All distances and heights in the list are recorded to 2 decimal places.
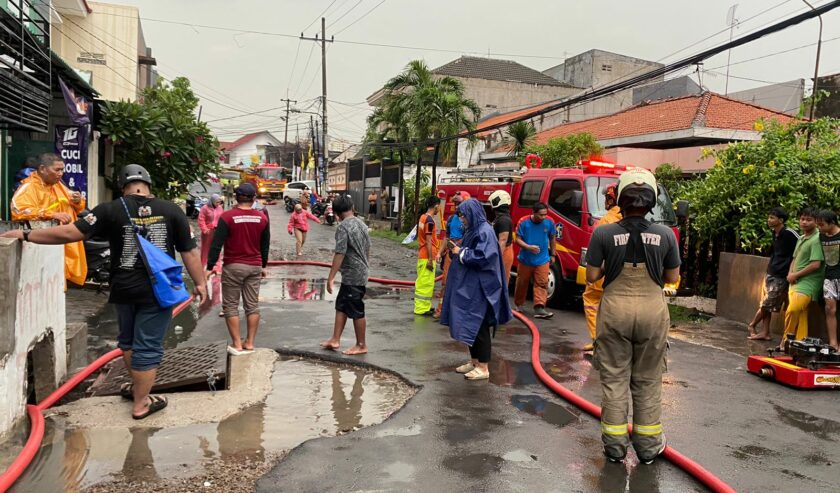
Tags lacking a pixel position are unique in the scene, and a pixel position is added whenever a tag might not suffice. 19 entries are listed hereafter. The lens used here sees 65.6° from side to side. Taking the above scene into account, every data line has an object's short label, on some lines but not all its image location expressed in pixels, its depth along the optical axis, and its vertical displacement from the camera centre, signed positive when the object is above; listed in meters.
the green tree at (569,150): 19.48 +1.57
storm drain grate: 5.24 -1.59
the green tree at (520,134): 23.95 +2.42
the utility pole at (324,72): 37.38 +7.13
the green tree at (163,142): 13.98 +0.87
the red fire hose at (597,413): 3.78 -1.59
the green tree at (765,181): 9.56 +0.46
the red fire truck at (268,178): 50.53 +0.63
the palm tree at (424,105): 23.62 +3.30
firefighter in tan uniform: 4.15 -0.73
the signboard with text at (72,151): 12.91 +0.51
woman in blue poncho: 5.88 -0.85
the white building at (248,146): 100.94 +6.11
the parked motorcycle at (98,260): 9.93 -1.25
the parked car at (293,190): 43.92 -0.15
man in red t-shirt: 6.59 -0.73
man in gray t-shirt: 6.71 -0.79
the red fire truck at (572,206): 10.06 -0.05
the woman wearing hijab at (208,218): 12.20 -0.65
